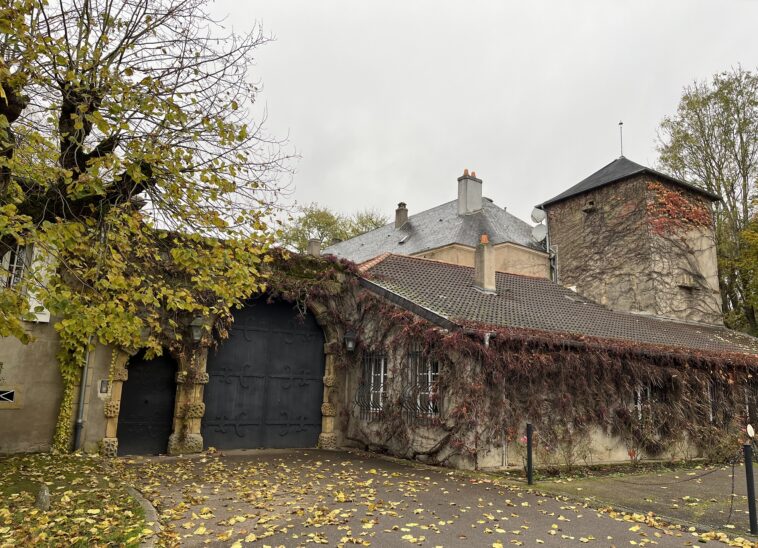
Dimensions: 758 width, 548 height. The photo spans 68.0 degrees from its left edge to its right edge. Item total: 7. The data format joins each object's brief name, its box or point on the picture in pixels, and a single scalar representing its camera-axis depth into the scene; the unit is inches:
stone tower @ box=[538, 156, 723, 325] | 776.3
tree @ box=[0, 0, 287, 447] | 243.6
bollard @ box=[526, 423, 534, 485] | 345.4
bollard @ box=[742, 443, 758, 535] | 235.8
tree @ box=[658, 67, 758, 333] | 901.8
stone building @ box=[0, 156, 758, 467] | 404.5
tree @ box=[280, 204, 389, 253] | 1520.7
